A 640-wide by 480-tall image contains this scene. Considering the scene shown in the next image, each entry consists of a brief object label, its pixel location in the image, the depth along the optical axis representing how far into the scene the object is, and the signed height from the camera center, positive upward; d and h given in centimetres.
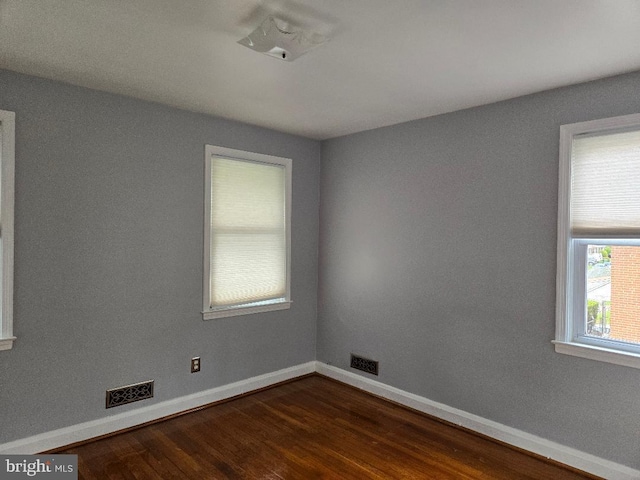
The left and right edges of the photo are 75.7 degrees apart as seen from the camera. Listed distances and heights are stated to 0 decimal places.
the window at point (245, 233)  361 +2
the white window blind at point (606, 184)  247 +35
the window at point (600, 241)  249 -1
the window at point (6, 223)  259 +5
